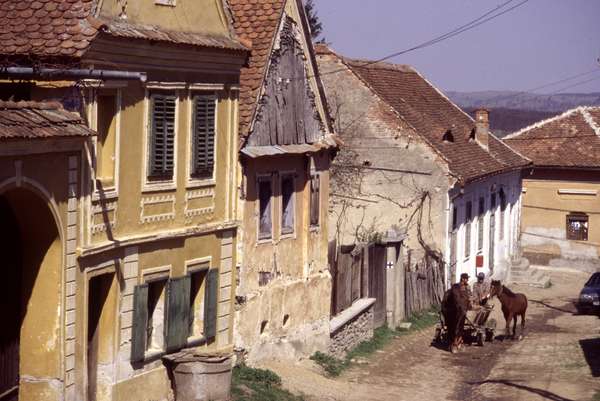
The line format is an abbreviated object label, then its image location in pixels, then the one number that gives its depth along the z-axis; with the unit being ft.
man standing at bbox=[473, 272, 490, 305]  97.41
